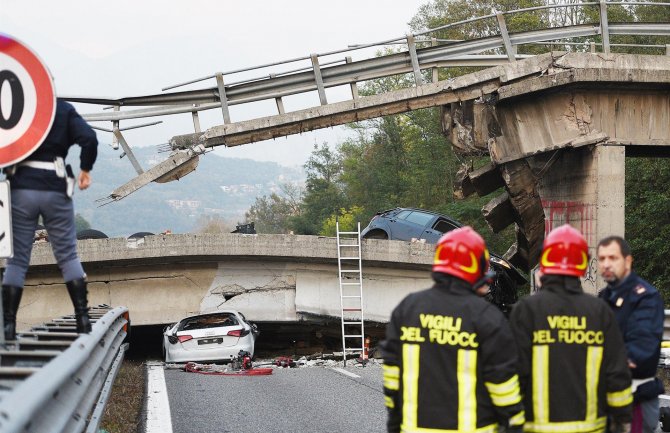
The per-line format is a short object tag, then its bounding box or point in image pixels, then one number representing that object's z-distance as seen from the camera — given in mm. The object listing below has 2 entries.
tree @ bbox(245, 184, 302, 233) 161375
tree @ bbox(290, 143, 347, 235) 103062
